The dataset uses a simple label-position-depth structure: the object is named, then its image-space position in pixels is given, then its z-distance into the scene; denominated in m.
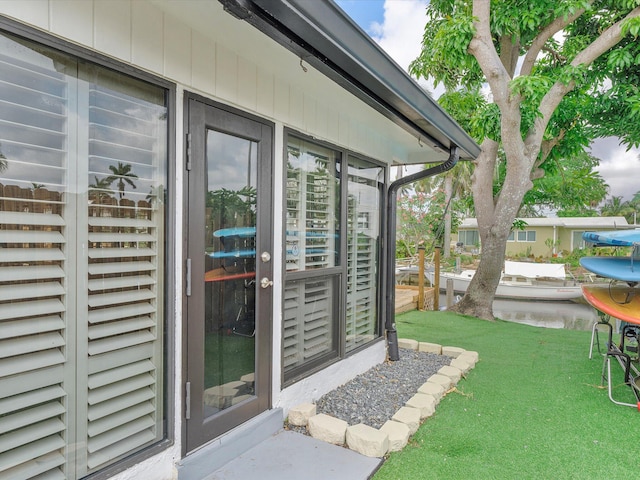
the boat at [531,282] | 12.50
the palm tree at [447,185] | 18.98
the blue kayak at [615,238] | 3.40
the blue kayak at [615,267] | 3.24
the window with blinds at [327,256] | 3.04
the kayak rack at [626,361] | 3.31
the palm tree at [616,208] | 37.44
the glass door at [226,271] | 2.15
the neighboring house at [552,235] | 21.94
